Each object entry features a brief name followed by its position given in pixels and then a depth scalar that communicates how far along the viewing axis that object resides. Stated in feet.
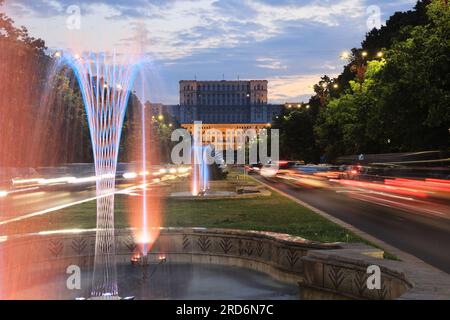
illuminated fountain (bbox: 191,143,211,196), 139.11
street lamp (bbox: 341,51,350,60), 217.07
